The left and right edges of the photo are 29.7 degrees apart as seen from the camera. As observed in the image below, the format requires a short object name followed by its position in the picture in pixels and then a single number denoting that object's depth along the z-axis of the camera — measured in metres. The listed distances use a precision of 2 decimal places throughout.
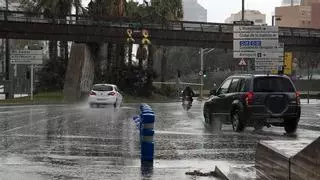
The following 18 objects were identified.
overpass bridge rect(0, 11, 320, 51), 52.53
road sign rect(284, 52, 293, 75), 58.38
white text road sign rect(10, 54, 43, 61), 51.74
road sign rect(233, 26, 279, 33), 29.97
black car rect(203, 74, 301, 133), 18.48
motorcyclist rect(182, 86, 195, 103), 43.16
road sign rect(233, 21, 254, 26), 33.71
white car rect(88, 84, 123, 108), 37.53
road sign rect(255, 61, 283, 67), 30.72
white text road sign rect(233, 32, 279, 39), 29.98
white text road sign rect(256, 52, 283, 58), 30.30
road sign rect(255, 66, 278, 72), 31.14
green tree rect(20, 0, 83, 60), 53.41
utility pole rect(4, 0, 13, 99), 55.49
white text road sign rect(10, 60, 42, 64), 51.81
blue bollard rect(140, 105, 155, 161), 11.50
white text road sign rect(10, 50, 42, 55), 51.62
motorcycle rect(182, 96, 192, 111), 41.75
